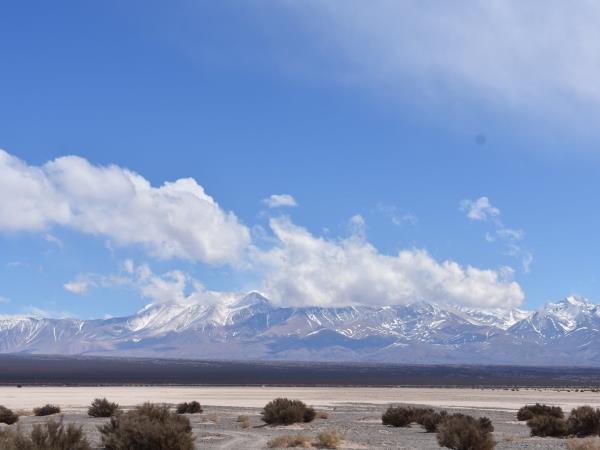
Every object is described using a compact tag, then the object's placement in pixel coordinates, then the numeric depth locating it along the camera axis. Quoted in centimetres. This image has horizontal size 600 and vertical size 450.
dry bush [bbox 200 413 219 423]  3623
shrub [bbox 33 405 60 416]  4247
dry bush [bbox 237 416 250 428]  3251
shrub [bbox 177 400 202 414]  4303
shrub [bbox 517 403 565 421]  3603
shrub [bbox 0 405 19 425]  3428
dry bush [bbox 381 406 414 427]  3358
